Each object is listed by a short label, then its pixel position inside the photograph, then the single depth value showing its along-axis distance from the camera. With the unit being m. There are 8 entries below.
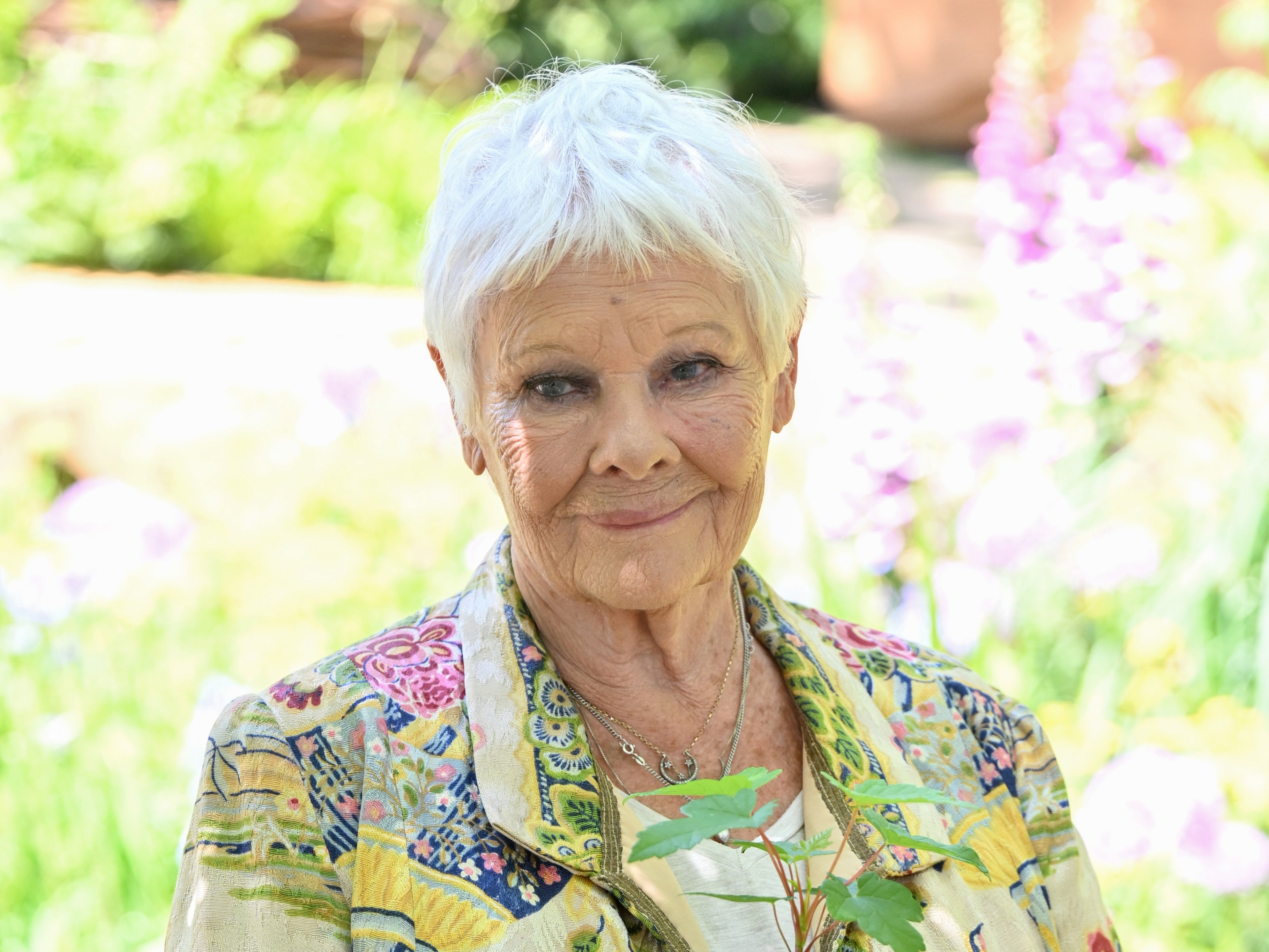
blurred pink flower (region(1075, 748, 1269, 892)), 2.88
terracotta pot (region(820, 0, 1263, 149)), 11.32
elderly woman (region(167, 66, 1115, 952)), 1.44
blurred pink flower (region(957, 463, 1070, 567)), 3.72
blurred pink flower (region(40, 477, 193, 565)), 3.62
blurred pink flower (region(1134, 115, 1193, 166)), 4.36
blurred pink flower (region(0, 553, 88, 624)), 3.43
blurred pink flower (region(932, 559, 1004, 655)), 3.57
